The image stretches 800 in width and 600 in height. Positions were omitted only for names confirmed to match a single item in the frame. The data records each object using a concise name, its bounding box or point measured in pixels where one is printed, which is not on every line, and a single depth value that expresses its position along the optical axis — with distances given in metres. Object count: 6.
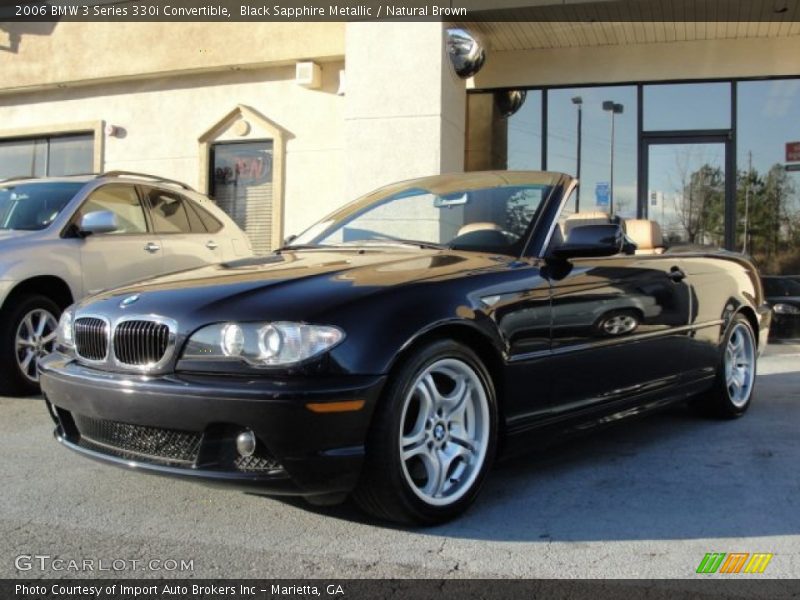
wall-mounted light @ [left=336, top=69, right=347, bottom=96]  10.86
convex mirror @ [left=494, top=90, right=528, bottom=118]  11.22
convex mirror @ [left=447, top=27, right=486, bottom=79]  9.55
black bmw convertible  2.74
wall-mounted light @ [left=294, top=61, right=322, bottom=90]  11.09
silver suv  5.77
